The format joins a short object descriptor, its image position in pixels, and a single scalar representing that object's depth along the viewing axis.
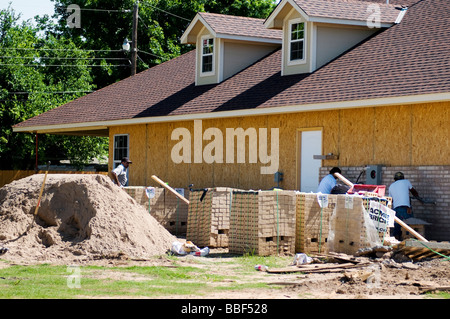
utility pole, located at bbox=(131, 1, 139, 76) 36.90
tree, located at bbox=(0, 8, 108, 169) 37.41
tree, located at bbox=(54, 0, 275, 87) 47.69
